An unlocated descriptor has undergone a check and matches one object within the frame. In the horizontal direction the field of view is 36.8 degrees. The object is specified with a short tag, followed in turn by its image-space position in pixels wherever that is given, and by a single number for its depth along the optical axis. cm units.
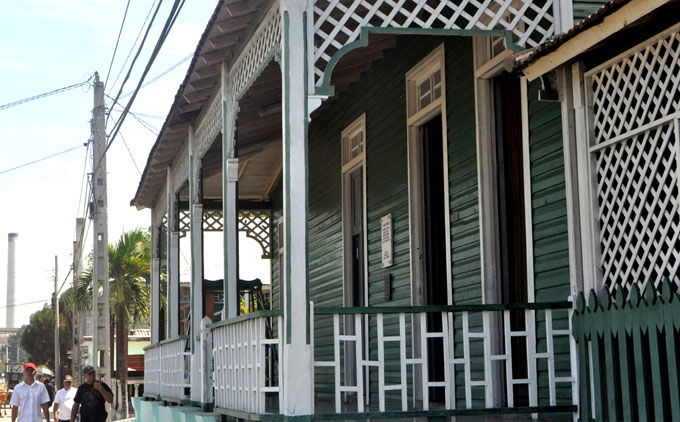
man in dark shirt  1325
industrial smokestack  14062
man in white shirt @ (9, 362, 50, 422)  1306
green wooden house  729
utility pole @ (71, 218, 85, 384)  3894
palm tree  3419
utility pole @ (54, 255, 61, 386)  5284
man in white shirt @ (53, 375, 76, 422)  1584
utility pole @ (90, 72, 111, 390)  1998
